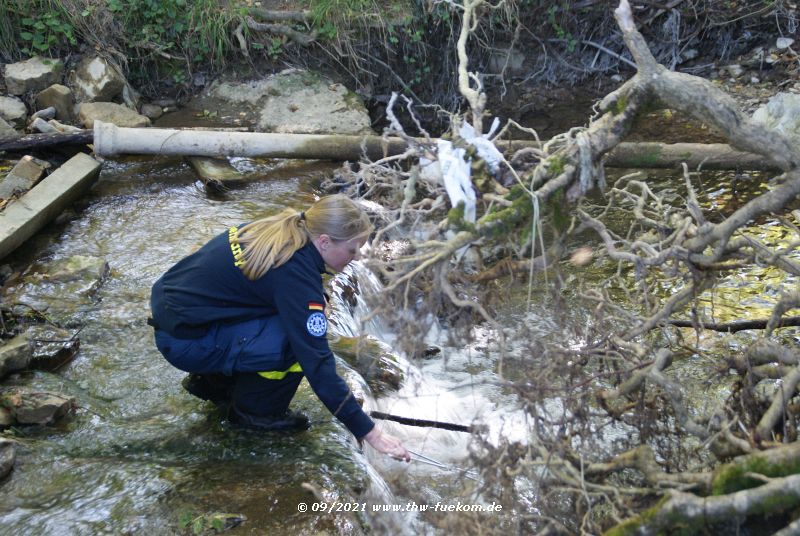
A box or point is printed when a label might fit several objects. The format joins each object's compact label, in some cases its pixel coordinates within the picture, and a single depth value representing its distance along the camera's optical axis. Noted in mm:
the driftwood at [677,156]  5078
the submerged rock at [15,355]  3537
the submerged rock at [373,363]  4020
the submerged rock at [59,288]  4203
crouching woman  2783
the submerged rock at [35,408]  3244
